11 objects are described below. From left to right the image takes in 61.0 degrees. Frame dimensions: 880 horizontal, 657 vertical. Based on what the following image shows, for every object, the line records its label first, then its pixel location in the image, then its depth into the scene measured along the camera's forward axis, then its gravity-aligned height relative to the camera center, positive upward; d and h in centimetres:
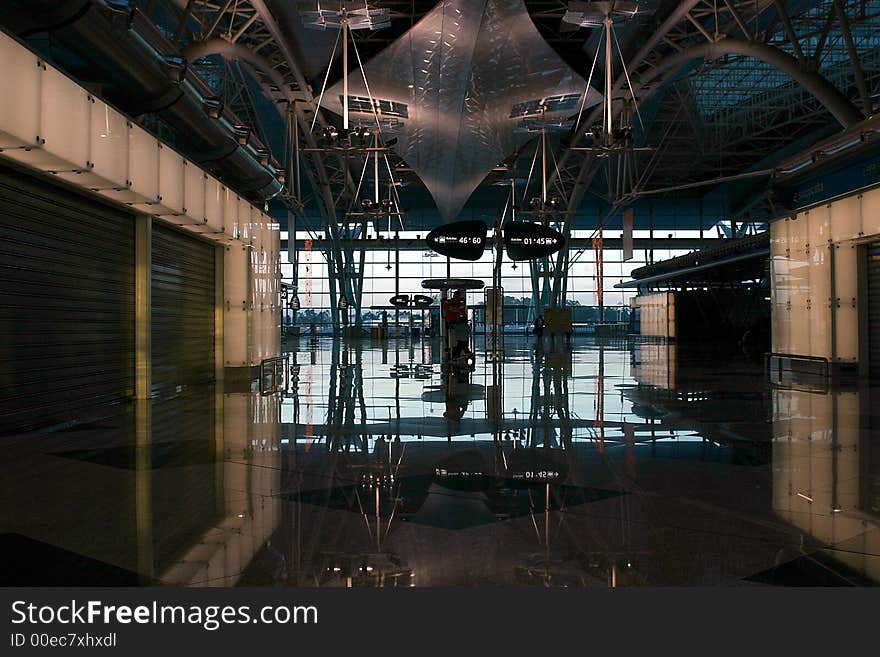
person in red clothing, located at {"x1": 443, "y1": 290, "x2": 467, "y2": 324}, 2325 +96
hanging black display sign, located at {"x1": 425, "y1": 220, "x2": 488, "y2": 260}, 2919 +397
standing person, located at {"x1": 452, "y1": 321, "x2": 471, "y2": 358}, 2334 +15
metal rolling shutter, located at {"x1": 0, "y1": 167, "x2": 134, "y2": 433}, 862 +48
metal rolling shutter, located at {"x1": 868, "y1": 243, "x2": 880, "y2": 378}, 1545 +66
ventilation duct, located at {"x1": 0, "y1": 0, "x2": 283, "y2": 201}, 871 +413
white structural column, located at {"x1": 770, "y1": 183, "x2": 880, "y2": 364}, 1530 +144
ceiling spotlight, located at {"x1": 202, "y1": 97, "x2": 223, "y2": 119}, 1440 +457
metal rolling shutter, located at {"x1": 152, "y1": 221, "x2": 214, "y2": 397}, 1302 +57
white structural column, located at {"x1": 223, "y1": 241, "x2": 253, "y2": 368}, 1634 +79
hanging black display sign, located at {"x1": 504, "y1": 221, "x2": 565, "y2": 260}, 3238 +439
